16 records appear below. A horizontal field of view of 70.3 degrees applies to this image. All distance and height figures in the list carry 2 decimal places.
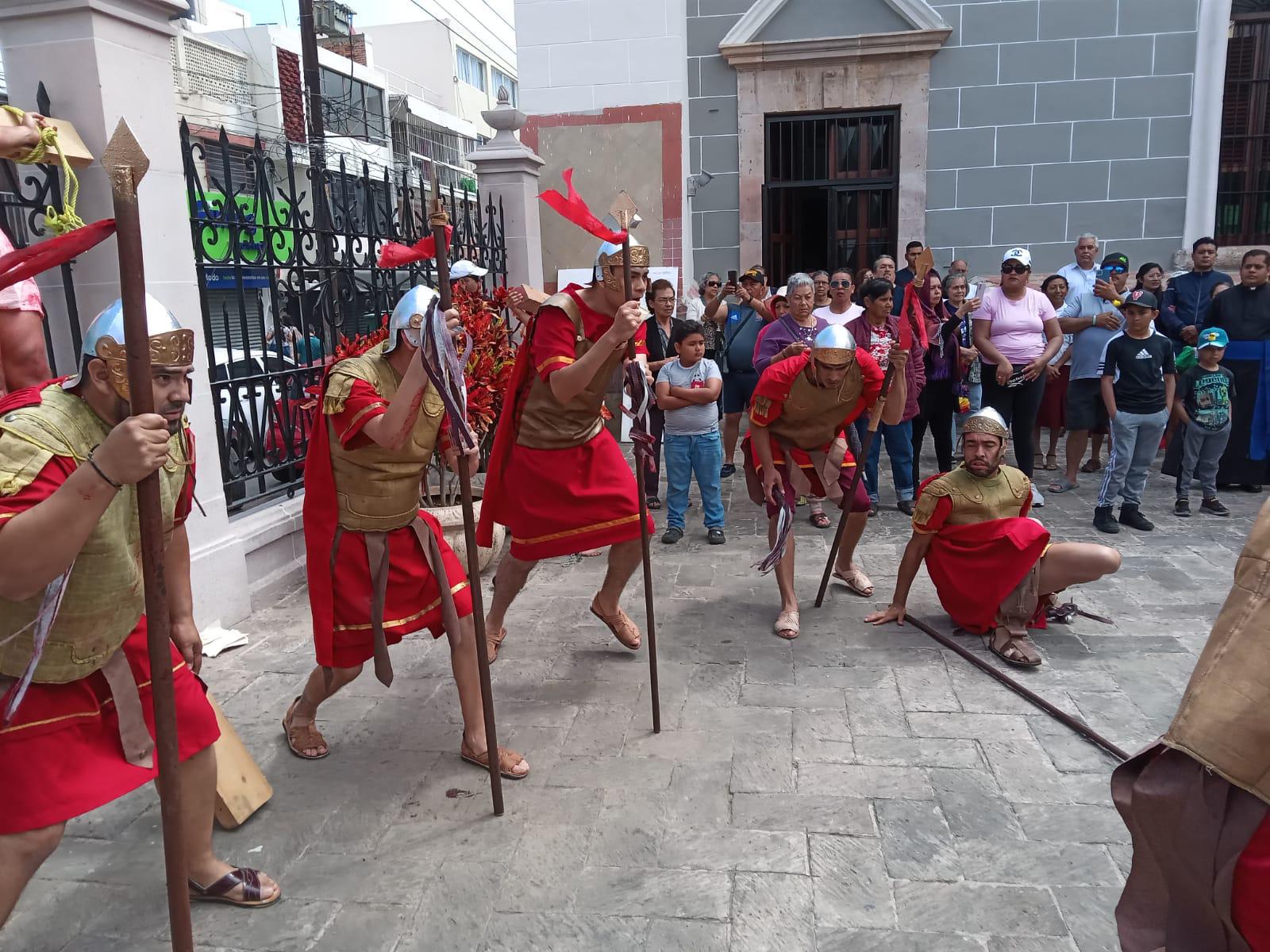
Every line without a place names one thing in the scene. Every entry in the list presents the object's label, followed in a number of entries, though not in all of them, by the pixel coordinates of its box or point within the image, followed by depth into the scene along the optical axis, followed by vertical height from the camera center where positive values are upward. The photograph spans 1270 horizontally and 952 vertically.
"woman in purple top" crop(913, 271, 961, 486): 6.76 -0.70
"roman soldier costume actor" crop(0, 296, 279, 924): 1.74 -0.65
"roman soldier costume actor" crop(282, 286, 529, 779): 2.91 -0.81
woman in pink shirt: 6.62 -0.52
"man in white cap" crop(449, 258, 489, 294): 5.60 +0.09
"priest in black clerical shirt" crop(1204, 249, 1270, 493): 6.57 -0.66
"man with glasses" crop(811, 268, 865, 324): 6.64 -0.16
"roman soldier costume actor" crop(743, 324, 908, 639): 4.38 -0.69
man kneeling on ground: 4.08 -1.23
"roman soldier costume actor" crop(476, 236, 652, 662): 3.64 -0.71
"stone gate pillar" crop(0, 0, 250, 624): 3.65 +0.76
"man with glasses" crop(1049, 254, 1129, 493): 7.14 -0.67
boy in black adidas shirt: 6.04 -0.85
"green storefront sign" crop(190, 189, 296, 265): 4.55 +0.33
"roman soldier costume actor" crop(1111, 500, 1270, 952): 1.18 -0.71
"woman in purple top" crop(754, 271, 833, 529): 6.27 -0.31
